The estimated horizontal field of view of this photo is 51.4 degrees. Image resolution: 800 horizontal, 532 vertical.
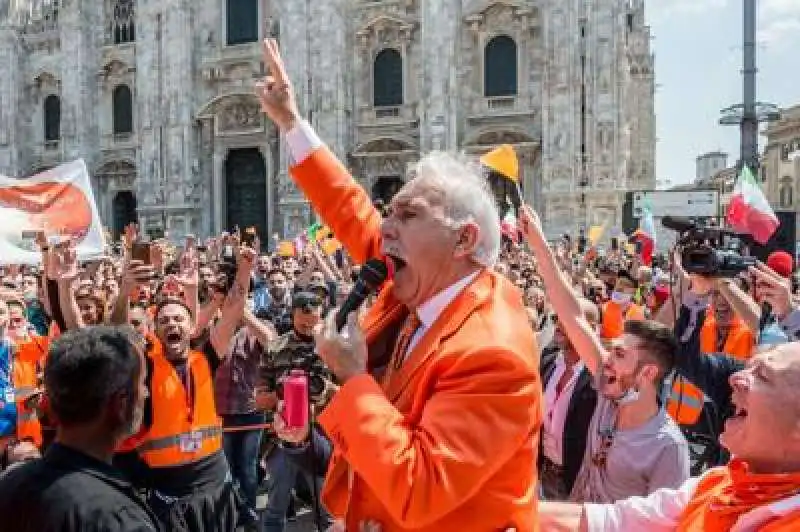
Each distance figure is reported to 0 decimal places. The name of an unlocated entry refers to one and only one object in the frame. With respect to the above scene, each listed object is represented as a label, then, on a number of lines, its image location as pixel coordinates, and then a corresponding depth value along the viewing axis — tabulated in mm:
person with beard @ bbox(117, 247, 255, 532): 4285
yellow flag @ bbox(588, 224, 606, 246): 14188
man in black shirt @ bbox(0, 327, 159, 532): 2004
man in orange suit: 1856
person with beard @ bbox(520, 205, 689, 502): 3352
